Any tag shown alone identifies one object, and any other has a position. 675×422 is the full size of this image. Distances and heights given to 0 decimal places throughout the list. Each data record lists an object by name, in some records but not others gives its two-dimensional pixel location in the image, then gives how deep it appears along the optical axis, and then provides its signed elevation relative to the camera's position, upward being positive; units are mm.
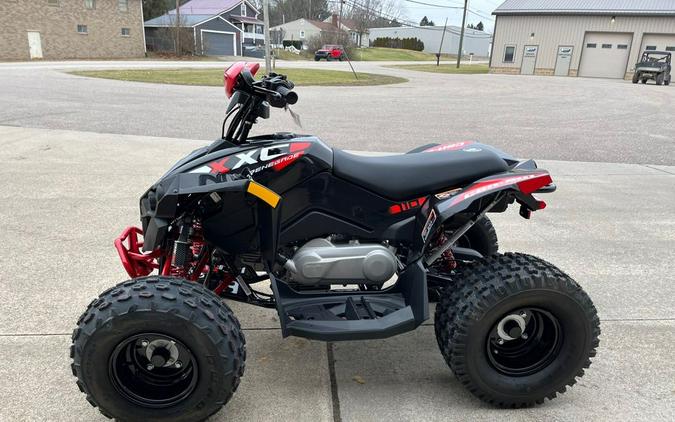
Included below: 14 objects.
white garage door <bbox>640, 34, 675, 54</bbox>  35812 +1645
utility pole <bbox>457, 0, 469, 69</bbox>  43388 +3308
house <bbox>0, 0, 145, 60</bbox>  37312 +538
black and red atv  2258 -1051
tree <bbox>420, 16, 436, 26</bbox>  131700 +8173
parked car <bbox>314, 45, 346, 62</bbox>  47500 -412
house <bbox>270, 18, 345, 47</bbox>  77188 +2980
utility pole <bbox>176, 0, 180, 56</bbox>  42031 +917
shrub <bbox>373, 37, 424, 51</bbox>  76562 +1489
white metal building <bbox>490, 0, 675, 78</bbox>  36219 +1948
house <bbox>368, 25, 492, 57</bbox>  83438 +2953
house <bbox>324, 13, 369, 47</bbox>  70500 +3088
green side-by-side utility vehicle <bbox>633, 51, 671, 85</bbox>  30281 -150
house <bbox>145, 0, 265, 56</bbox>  45281 +1469
